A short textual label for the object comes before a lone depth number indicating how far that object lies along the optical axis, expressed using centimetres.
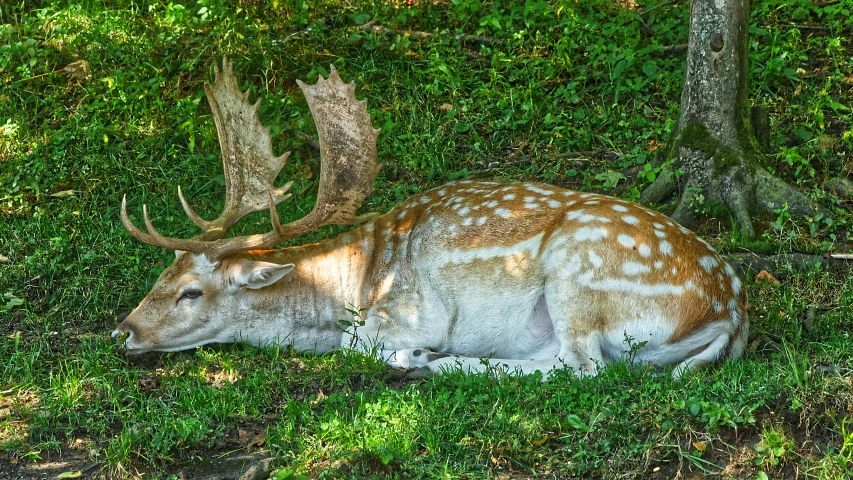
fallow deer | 1077
